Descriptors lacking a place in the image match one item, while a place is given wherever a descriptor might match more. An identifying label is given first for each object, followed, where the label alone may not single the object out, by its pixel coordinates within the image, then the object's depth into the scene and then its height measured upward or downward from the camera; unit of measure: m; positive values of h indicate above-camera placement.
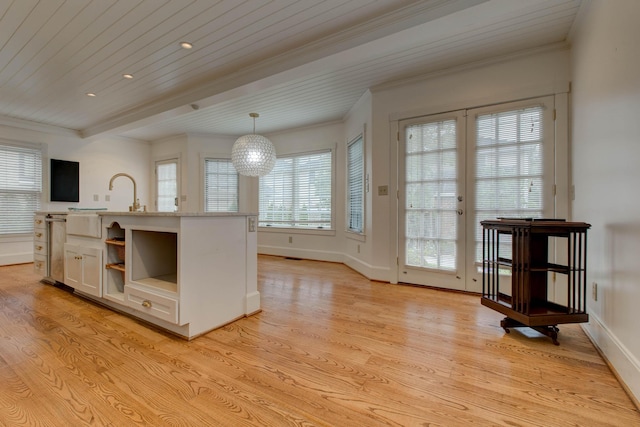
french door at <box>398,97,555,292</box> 2.84 +0.34
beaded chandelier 4.03 +0.83
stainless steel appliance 3.21 -0.37
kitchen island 2.04 -0.46
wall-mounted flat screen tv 5.05 +0.57
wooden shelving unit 1.96 -0.48
